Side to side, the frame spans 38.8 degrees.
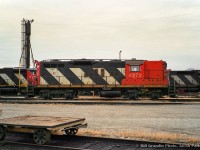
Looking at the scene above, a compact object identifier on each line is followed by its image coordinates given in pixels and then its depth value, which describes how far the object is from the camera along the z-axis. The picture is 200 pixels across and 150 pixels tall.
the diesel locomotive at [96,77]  24.78
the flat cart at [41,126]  7.61
